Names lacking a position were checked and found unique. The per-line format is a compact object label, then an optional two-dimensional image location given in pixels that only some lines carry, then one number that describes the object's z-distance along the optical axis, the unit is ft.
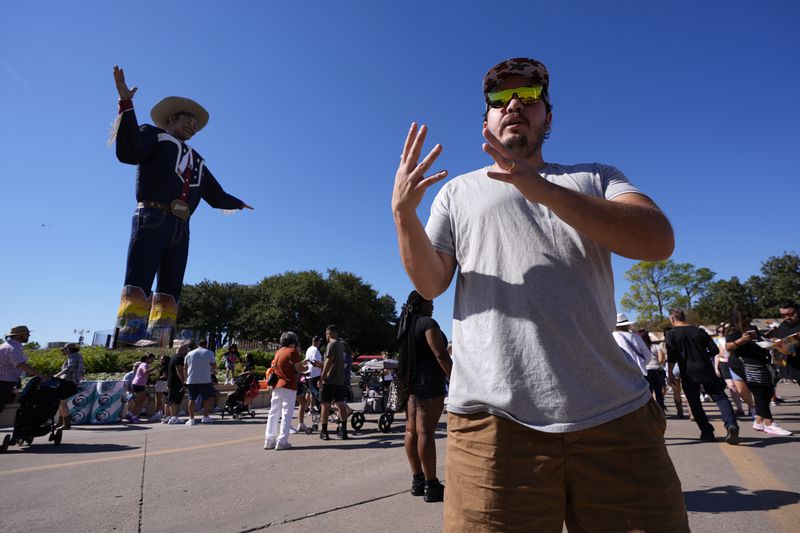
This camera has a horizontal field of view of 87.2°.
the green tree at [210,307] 161.63
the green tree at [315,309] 144.36
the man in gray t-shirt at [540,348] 3.99
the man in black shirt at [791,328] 21.56
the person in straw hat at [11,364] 22.67
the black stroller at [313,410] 29.24
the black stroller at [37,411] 22.27
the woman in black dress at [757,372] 20.67
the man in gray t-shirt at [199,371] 33.09
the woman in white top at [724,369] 30.48
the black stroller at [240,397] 37.63
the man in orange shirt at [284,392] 21.94
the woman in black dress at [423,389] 12.54
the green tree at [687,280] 155.33
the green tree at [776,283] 160.17
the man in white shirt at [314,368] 30.78
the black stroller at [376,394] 28.50
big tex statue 50.83
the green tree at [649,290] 152.49
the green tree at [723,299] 165.07
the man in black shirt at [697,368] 19.71
